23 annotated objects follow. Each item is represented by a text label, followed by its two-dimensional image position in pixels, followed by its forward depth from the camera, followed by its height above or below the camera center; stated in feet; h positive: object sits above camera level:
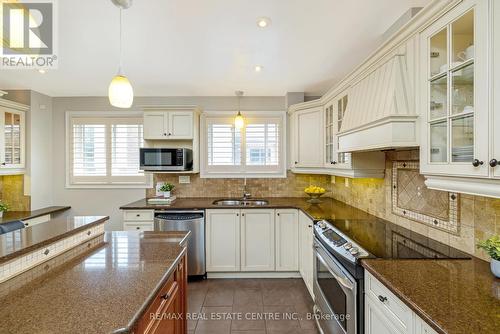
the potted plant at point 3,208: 10.13 -1.71
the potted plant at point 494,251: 3.75 -1.30
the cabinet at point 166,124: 11.50 +2.01
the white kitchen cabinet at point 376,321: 3.82 -2.59
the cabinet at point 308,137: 10.79 +1.34
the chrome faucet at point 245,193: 12.35 -1.34
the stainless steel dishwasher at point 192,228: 10.26 -2.56
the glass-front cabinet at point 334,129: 8.48 +1.47
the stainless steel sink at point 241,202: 11.74 -1.72
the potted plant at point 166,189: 11.69 -1.07
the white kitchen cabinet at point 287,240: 10.48 -3.17
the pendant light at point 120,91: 5.33 +1.67
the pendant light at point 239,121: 10.43 +1.95
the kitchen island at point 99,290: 2.83 -1.78
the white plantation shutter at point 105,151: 12.57 +0.81
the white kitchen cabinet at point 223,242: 10.50 -3.23
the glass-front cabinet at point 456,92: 3.38 +1.20
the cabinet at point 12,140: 10.30 +1.19
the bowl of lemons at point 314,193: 10.84 -1.16
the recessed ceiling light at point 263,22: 6.01 +3.62
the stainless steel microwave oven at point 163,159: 10.74 +0.34
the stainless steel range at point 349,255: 4.73 -1.87
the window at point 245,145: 12.54 +1.11
